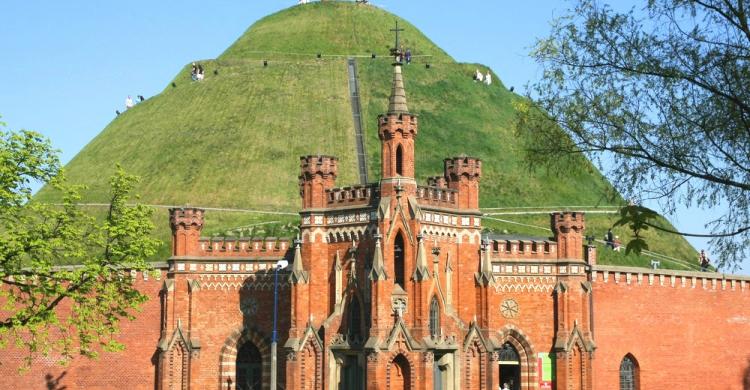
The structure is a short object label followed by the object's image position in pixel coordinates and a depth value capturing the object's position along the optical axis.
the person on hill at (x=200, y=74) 121.62
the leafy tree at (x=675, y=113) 17.38
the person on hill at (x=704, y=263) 69.26
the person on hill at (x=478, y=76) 122.06
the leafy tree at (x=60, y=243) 39.47
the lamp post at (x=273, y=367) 41.66
